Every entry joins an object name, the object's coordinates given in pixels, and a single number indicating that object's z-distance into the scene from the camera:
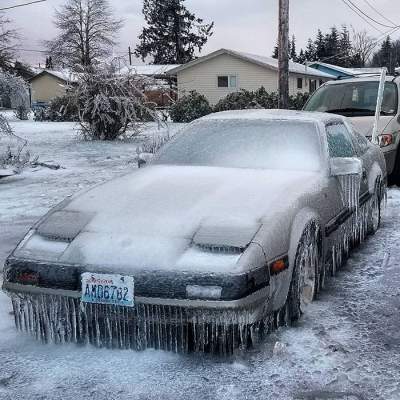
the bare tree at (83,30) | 62.56
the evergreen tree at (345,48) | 79.69
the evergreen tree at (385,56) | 98.25
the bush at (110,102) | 17.66
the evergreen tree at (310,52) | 87.97
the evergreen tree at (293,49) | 90.34
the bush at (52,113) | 32.56
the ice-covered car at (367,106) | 8.28
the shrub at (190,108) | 28.72
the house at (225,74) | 35.88
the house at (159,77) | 39.53
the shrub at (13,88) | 12.22
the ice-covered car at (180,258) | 2.94
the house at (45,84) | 57.80
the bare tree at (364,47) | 97.81
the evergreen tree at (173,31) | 65.94
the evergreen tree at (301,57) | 87.57
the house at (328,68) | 51.41
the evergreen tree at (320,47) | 85.06
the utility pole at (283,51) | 13.80
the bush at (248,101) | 27.14
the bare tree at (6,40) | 30.20
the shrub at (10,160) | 11.09
